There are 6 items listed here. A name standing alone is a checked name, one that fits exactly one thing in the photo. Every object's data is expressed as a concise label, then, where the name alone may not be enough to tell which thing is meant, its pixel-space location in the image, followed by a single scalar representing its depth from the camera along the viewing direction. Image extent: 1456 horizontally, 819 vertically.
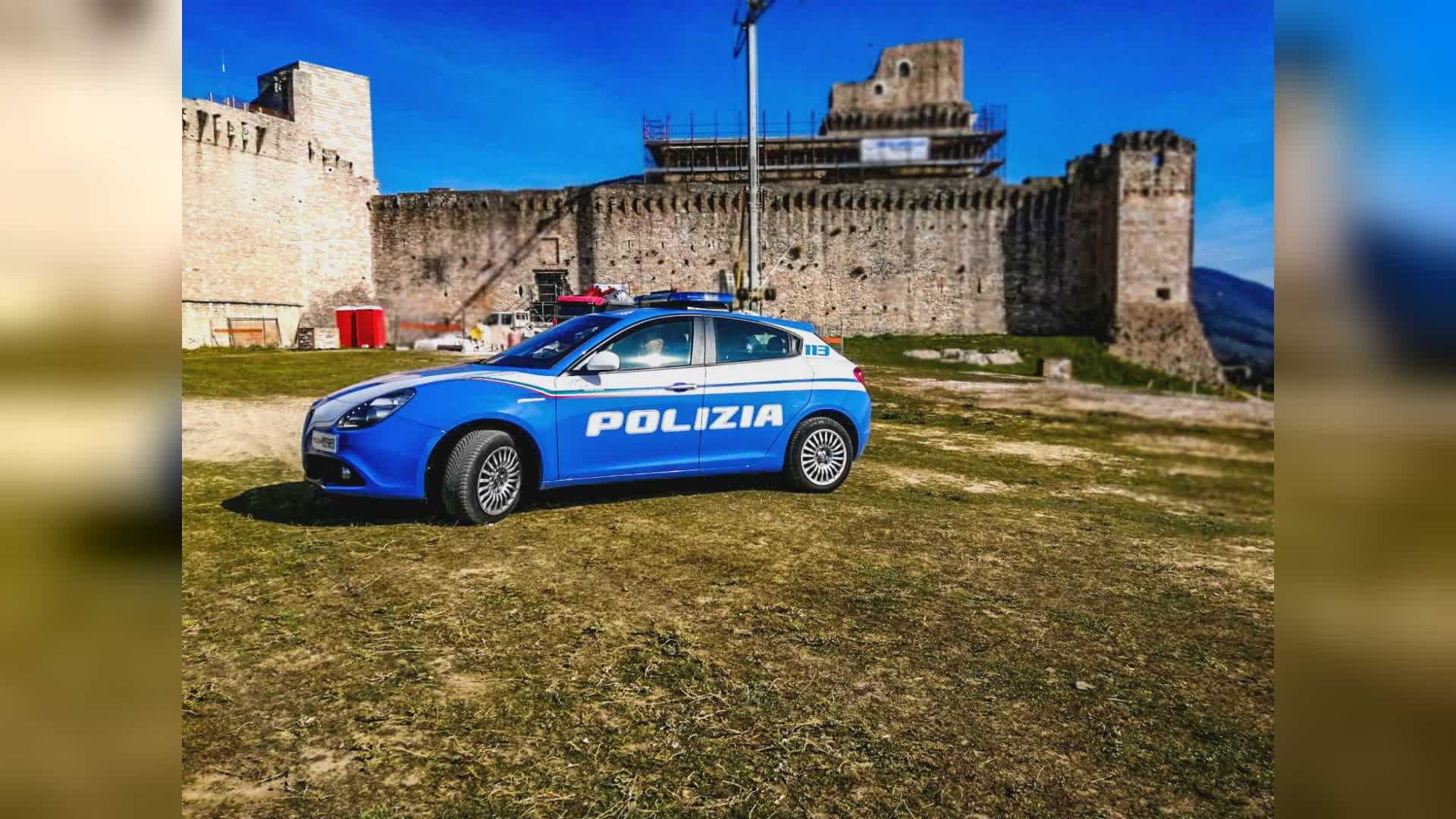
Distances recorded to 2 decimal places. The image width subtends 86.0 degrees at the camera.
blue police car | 4.84
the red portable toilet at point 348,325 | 31.80
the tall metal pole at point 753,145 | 19.97
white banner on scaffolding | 39.31
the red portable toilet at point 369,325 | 31.86
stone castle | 30.41
